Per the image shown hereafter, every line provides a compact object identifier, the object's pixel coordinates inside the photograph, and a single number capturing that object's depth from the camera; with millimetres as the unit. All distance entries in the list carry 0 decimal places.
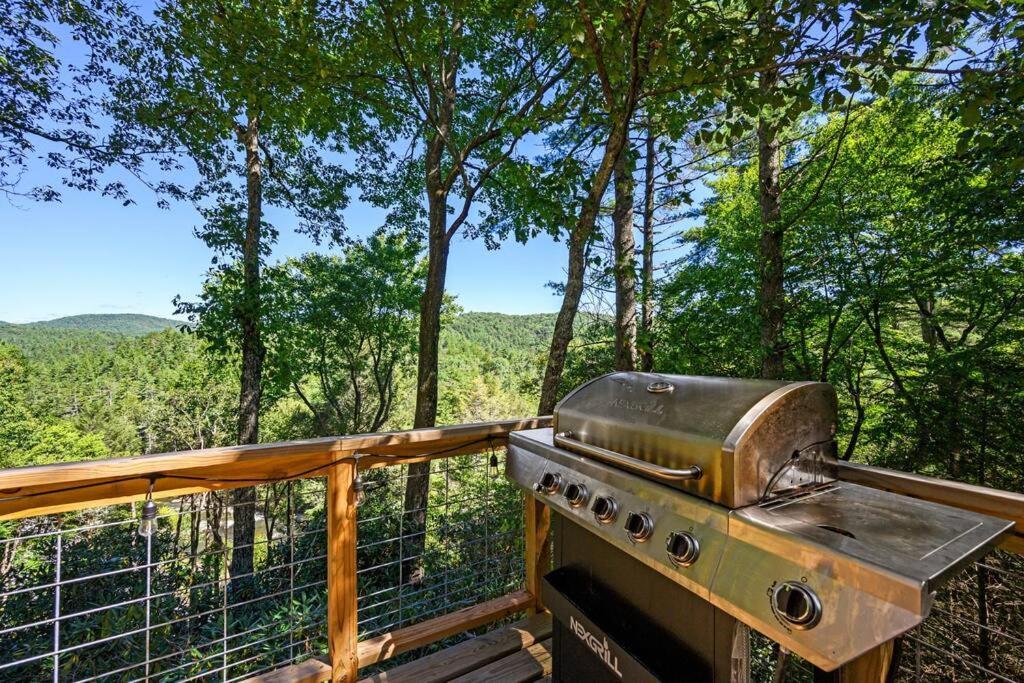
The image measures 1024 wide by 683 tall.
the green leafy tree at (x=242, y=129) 4398
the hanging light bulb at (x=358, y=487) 1619
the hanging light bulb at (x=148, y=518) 1145
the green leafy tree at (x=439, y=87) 4395
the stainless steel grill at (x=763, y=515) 670
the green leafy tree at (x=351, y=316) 8477
